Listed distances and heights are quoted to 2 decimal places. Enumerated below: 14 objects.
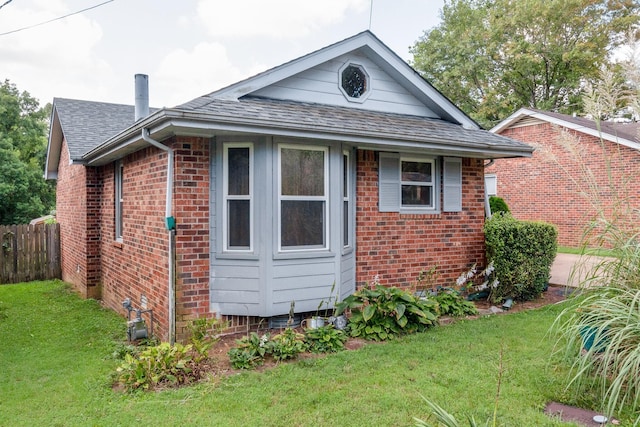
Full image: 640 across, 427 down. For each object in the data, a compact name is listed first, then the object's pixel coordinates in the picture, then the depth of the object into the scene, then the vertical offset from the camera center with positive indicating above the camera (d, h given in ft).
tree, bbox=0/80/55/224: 62.23 +9.29
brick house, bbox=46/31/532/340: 17.74 +0.95
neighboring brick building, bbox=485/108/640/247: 45.68 +4.58
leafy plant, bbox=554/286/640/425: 10.53 -3.46
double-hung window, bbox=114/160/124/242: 25.93 +0.77
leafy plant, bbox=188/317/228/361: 15.21 -4.95
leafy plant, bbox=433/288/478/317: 22.09 -5.05
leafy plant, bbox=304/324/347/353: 16.99 -5.35
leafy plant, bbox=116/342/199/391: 13.93 -5.39
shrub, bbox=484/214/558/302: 23.80 -2.63
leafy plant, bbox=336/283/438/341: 18.58 -4.70
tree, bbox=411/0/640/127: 74.54 +31.20
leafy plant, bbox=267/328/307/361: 16.05 -5.24
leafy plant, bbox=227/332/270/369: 15.49 -5.35
